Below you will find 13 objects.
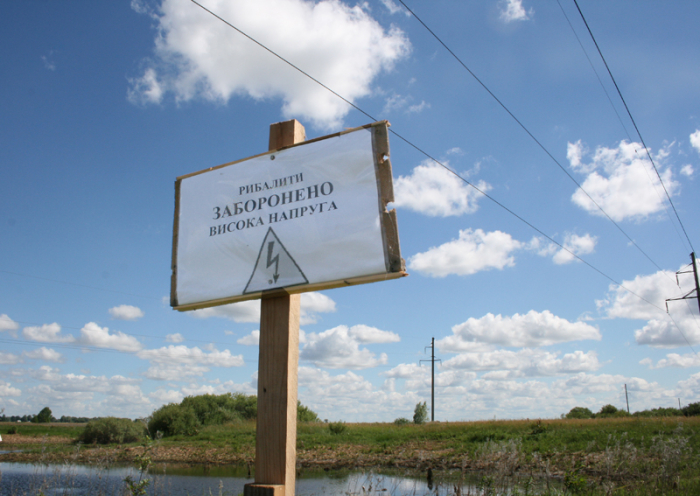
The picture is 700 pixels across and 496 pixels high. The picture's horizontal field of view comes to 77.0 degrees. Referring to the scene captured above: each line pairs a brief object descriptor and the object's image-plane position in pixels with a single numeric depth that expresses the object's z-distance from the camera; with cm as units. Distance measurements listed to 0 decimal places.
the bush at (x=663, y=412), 3578
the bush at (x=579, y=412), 5488
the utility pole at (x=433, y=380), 4549
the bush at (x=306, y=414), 4978
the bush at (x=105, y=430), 3869
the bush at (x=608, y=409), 5150
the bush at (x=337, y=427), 3381
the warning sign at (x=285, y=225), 235
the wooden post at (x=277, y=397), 222
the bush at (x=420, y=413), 4619
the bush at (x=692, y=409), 3666
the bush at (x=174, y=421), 3991
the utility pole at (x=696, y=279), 3095
